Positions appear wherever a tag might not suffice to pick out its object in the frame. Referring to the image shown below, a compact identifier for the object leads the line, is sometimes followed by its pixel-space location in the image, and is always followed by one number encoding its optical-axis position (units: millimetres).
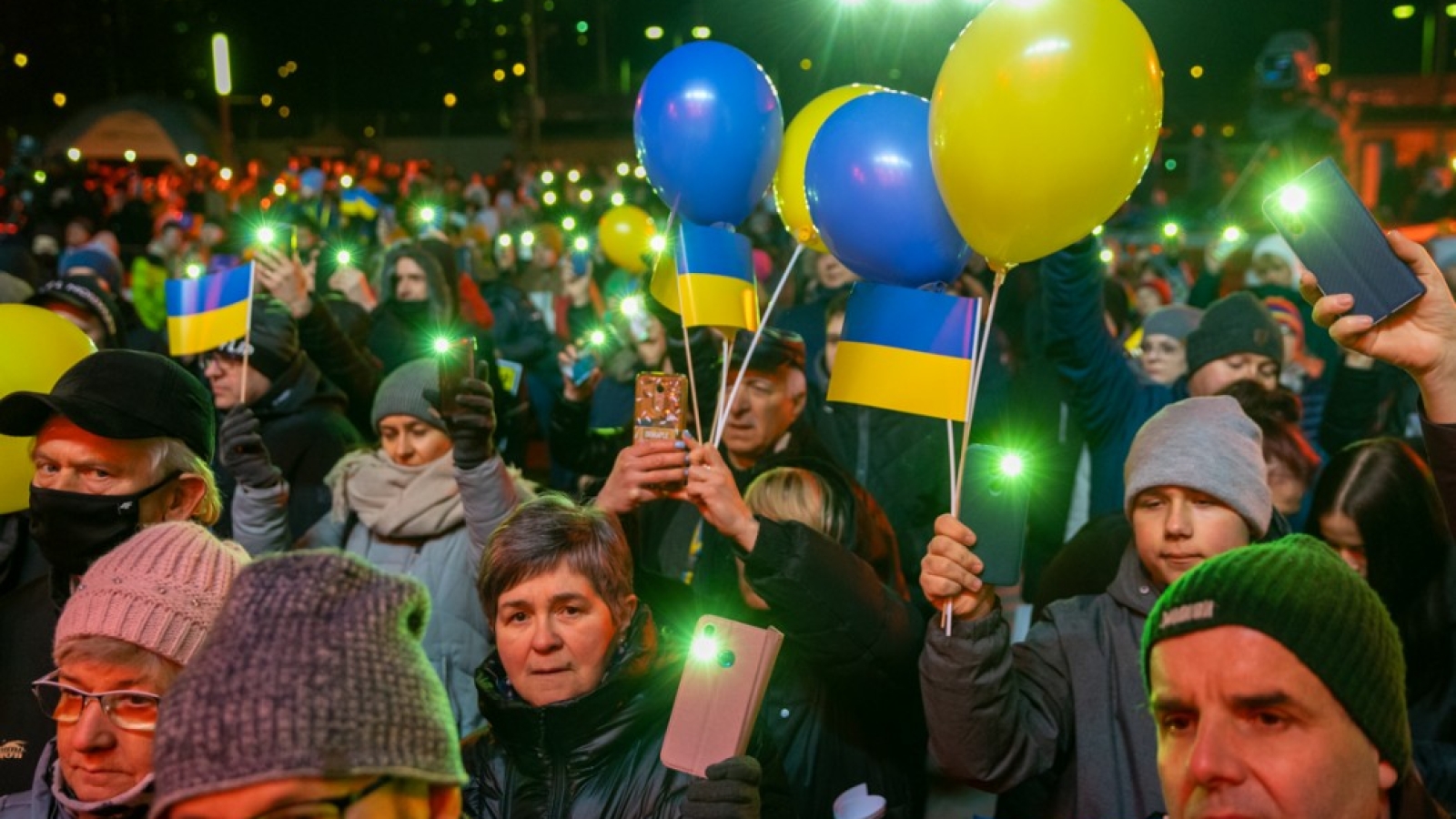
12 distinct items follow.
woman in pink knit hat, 2037
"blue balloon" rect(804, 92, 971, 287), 2955
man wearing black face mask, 2738
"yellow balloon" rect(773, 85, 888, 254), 3703
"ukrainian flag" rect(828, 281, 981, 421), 2656
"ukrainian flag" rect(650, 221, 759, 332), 3262
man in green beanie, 1666
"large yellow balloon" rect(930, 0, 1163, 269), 2412
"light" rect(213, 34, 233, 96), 21125
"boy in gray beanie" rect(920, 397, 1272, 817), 2297
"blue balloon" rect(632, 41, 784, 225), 3479
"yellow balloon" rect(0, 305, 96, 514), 3160
